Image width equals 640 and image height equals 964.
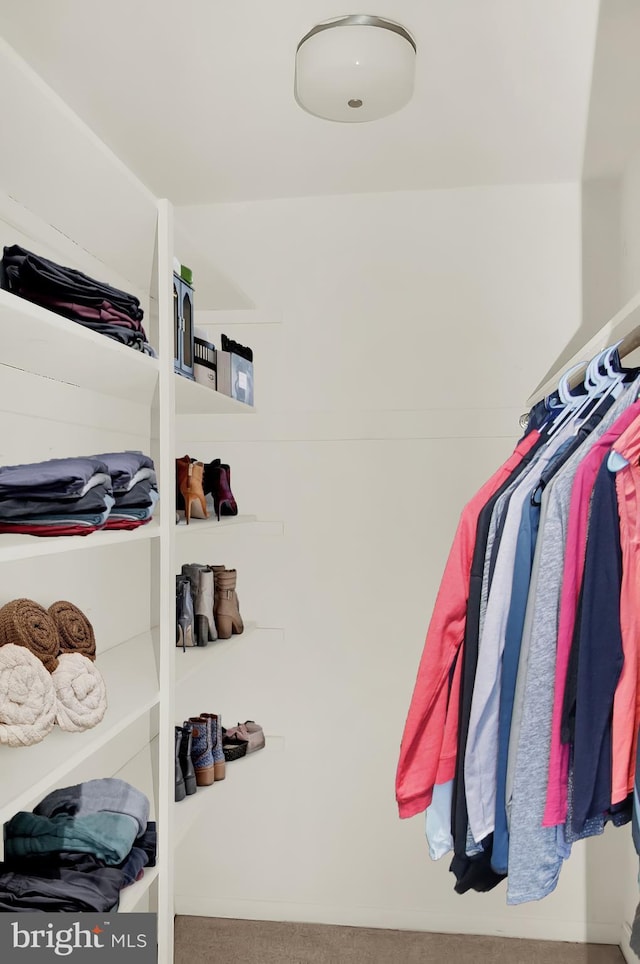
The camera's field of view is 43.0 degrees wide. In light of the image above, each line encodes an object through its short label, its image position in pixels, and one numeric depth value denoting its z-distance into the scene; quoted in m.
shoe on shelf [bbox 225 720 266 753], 2.51
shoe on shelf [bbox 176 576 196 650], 2.10
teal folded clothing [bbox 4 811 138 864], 1.51
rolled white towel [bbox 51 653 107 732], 1.40
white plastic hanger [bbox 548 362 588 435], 1.65
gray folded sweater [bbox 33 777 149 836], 1.65
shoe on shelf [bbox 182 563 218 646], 2.20
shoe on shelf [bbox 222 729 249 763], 2.41
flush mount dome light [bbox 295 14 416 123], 1.73
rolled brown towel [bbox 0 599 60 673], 1.41
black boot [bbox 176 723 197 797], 2.04
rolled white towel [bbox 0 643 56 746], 1.24
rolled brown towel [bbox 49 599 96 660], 1.61
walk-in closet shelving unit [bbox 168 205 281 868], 1.94
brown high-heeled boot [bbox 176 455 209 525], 2.08
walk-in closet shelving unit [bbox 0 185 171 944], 1.32
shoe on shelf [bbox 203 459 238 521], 2.30
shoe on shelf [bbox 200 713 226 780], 2.21
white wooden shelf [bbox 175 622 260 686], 1.86
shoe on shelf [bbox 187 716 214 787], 2.13
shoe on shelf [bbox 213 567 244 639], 2.30
